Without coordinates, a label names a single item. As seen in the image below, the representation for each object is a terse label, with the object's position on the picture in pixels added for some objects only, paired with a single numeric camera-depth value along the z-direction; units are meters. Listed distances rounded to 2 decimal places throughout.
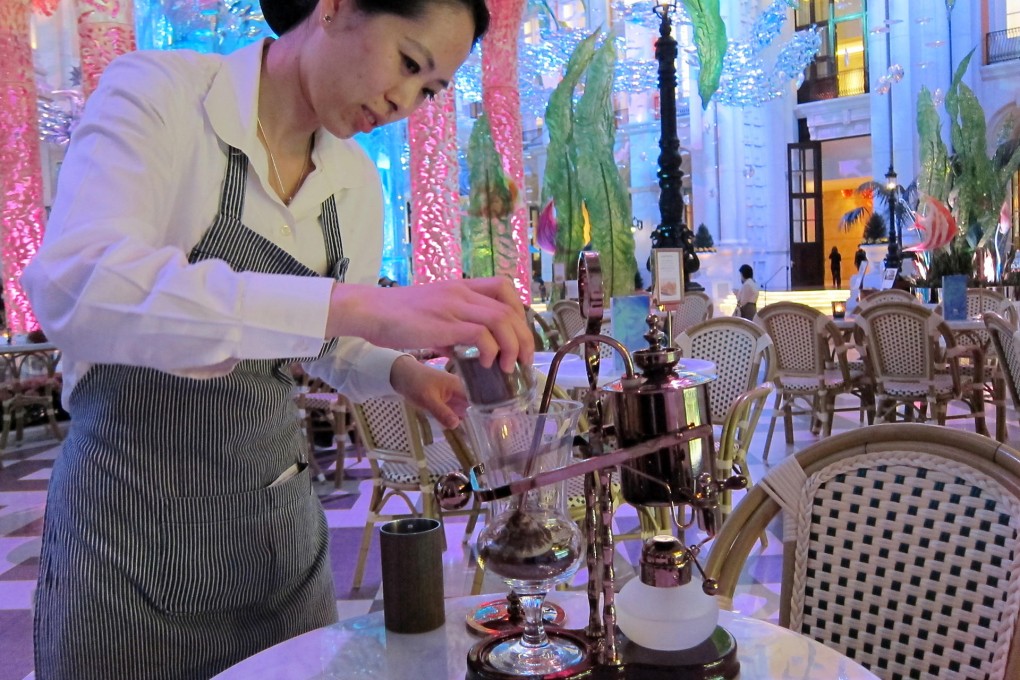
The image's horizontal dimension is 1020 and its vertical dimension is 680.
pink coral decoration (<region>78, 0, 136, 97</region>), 6.08
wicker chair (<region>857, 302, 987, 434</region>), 4.41
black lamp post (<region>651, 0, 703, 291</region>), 7.64
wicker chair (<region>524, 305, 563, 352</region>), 5.35
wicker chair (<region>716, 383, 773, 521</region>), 3.00
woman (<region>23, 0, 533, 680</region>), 0.83
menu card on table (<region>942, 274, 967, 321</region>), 5.50
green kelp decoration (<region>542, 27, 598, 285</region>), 8.53
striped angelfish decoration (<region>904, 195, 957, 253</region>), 8.89
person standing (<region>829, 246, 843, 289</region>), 18.66
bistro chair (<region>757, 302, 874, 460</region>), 4.92
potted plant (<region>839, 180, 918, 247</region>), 13.95
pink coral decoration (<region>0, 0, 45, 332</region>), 7.63
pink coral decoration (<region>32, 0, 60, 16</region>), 9.35
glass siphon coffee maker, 0.62
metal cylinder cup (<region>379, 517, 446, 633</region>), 0.84
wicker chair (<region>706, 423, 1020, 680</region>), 1.00
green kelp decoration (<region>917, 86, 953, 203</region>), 11.09
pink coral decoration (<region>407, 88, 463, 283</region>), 7.57
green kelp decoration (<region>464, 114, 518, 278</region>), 8.05
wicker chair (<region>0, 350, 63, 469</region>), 5.77
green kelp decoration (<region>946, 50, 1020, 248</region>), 10.77
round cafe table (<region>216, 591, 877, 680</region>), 0.76
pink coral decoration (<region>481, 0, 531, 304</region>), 7.94
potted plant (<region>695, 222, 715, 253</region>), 14.96
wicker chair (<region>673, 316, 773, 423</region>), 3.73
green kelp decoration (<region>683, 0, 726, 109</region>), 7.97
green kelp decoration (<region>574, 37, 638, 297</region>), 7.31
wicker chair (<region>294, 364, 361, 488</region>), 4.44
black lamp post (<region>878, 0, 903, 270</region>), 13.70
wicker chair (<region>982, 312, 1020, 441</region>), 2.69
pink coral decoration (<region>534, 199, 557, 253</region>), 11.27
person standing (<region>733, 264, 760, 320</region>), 9.34
